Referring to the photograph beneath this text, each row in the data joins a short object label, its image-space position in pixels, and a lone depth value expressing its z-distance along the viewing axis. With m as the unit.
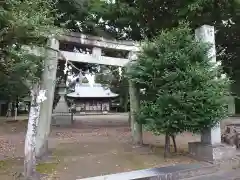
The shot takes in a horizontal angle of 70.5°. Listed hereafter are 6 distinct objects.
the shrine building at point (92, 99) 25.08
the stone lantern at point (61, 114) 11.26
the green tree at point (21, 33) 3.28
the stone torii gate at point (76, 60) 4.69
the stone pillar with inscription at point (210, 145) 4.31
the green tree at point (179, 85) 4.19
